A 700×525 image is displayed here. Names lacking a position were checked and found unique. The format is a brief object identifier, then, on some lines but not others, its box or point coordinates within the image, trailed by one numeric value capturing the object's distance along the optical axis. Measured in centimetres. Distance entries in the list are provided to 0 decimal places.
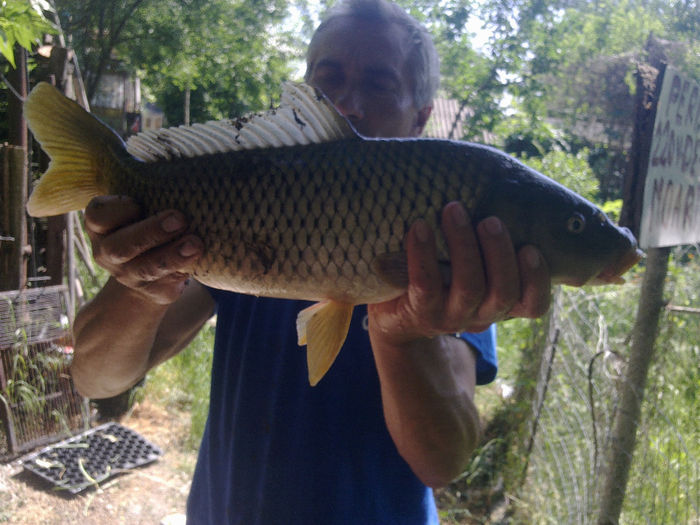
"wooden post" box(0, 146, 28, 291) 219
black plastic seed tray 321
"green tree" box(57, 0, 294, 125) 765
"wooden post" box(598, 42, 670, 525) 170
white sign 128
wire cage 324
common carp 101
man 105
